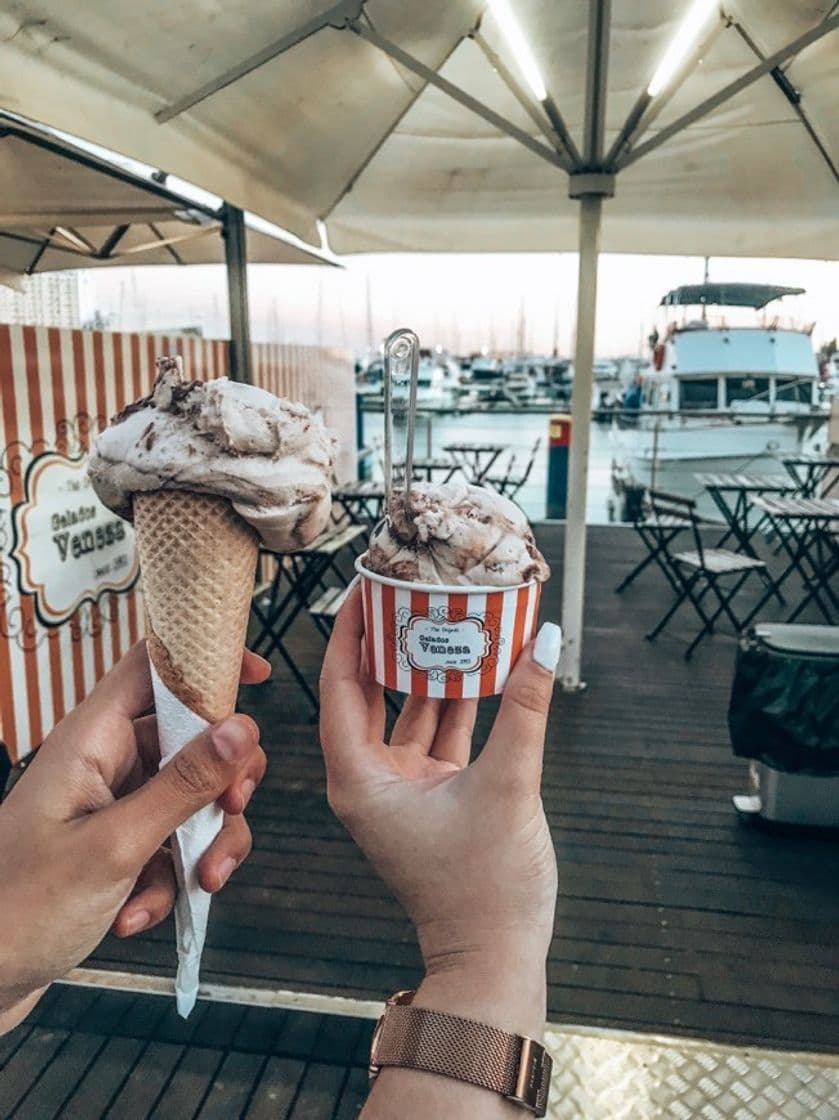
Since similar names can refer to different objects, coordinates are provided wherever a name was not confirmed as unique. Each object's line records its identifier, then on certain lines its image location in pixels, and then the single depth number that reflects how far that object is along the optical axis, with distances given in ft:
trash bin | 10.03
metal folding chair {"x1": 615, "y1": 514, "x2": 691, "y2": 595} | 20.40
